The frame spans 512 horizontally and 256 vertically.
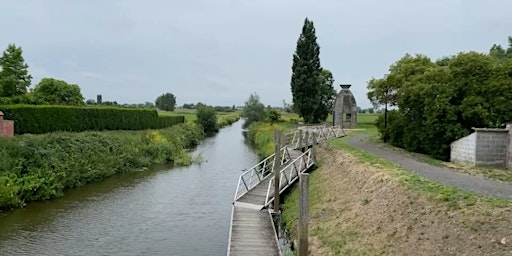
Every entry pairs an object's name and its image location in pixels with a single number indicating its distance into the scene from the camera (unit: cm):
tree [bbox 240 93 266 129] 8225
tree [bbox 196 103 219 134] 7262
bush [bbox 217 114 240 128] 9134
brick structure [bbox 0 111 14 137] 2341
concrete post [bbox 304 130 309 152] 2527
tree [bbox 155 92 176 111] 13129
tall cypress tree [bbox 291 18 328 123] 5541
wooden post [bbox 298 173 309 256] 1059
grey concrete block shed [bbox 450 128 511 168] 1773
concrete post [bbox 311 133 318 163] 2347
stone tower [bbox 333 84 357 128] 5091
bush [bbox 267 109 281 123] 7262
